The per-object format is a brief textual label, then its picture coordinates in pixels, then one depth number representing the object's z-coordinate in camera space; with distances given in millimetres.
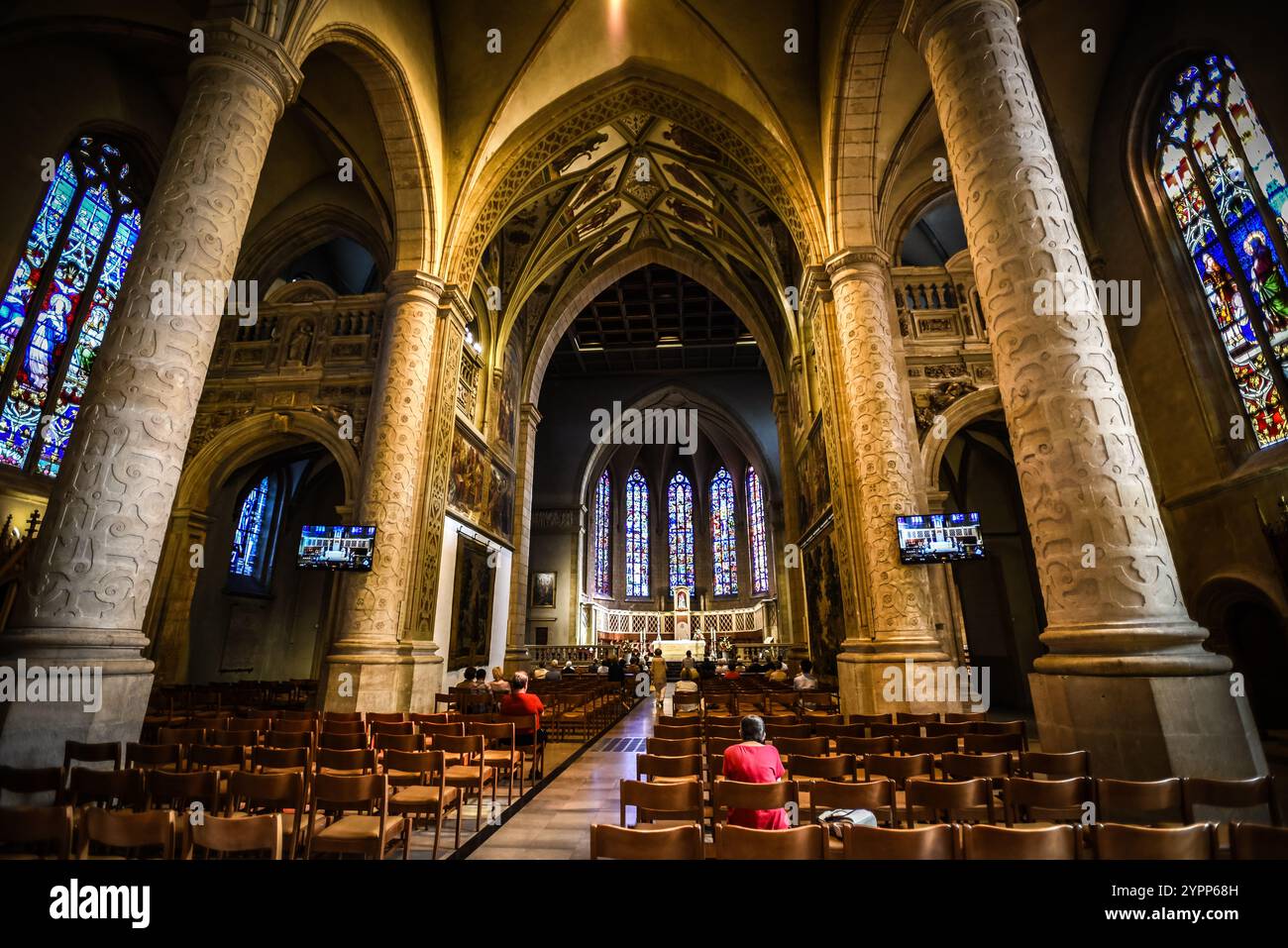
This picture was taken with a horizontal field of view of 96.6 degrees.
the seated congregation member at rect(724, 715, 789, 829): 3021
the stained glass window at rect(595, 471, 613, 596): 29812
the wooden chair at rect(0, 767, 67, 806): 3082
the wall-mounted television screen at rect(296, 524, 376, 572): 8508
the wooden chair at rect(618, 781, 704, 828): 2846
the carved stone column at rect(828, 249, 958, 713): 7867
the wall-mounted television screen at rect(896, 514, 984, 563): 7656
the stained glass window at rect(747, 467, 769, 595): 28422
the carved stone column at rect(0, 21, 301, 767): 4109
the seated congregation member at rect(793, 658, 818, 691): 9891
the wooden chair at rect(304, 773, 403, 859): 2947
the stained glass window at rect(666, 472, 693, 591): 31297
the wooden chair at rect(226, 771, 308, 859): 2900
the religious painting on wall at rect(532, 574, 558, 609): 24828
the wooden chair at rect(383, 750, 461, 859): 3467
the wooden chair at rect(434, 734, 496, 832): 4129
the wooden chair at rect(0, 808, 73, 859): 2252
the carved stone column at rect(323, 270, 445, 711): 8461
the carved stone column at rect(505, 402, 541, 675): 16375
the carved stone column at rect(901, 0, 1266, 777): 3537
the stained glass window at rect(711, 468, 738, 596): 30328
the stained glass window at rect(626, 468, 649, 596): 31234
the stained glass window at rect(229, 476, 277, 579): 14844
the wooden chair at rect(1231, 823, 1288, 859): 1883
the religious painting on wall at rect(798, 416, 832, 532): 12398
